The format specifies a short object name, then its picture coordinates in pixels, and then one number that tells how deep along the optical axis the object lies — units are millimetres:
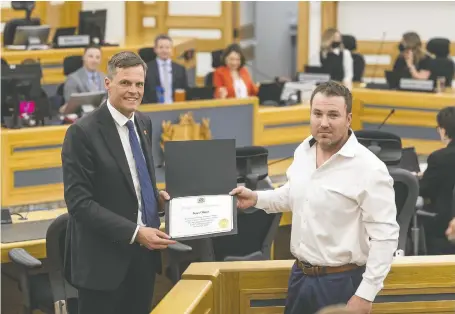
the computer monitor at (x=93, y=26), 10531
